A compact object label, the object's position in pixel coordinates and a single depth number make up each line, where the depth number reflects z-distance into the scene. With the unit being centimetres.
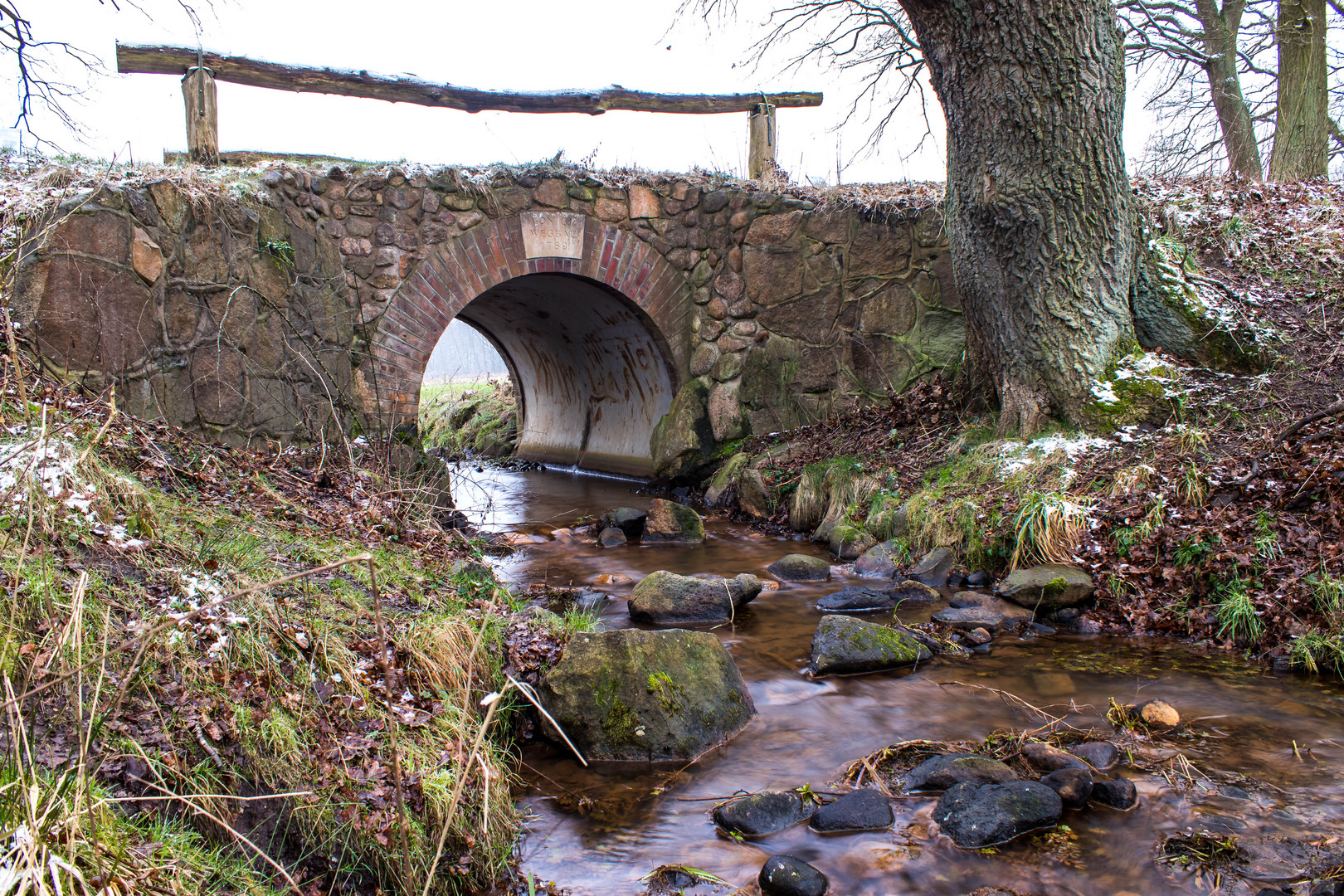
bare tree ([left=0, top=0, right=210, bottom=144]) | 617
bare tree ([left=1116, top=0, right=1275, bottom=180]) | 1070
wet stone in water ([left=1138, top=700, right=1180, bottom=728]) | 304
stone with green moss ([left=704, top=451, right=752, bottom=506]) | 755
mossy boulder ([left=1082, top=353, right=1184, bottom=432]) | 528
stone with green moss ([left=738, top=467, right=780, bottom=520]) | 699
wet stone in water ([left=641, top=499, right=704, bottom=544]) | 649
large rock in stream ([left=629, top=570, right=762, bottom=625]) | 449
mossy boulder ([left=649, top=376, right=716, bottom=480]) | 804
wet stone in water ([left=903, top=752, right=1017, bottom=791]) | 265
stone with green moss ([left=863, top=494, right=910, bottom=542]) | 563
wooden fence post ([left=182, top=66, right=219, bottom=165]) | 618
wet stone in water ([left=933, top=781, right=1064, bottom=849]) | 239
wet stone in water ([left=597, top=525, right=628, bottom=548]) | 645
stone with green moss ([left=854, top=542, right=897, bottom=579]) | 533
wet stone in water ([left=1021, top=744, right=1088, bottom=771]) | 270
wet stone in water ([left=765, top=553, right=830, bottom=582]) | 530
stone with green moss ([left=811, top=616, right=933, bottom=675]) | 376
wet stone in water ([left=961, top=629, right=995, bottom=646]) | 403
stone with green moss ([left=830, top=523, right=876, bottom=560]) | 580
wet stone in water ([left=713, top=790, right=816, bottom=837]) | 251
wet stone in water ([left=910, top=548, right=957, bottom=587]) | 502
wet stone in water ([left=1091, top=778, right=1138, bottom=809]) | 252
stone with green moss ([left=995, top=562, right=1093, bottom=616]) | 436
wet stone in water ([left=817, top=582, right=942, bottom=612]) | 468
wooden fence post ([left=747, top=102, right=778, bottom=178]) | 838
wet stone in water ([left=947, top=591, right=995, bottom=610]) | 446
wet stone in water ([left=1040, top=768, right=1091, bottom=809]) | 253
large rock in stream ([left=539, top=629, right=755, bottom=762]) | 300
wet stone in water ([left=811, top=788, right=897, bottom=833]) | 250
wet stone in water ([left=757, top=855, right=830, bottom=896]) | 218
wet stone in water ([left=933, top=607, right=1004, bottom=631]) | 420
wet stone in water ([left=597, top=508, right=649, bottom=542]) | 669
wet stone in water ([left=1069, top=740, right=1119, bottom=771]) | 275
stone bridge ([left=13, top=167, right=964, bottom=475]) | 520
